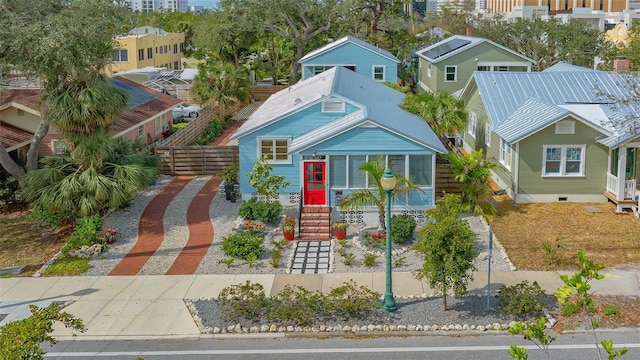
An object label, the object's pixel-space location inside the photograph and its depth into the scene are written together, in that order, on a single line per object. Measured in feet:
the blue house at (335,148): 79.25
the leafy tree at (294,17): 187.52
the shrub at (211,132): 130.64
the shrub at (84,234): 73.67
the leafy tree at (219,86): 145.89
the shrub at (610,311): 56.39
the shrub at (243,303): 56.80
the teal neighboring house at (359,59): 149.38
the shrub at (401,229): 73.41
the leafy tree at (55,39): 75.92
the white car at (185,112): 160.25
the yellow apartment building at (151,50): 225.35
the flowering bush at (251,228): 76.79
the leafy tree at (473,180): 83.20
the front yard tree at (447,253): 54.70
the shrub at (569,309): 55.83
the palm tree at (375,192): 74.46
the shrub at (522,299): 56.13
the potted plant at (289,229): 75.92
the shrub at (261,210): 80.59
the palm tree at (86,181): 79.56
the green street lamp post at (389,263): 55.31
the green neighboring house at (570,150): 84.48
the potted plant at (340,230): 75.77
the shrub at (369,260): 68.59
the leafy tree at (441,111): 95.96
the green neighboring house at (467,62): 147.64
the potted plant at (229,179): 90.53
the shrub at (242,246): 70.90
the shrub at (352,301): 56.59
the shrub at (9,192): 89.97
